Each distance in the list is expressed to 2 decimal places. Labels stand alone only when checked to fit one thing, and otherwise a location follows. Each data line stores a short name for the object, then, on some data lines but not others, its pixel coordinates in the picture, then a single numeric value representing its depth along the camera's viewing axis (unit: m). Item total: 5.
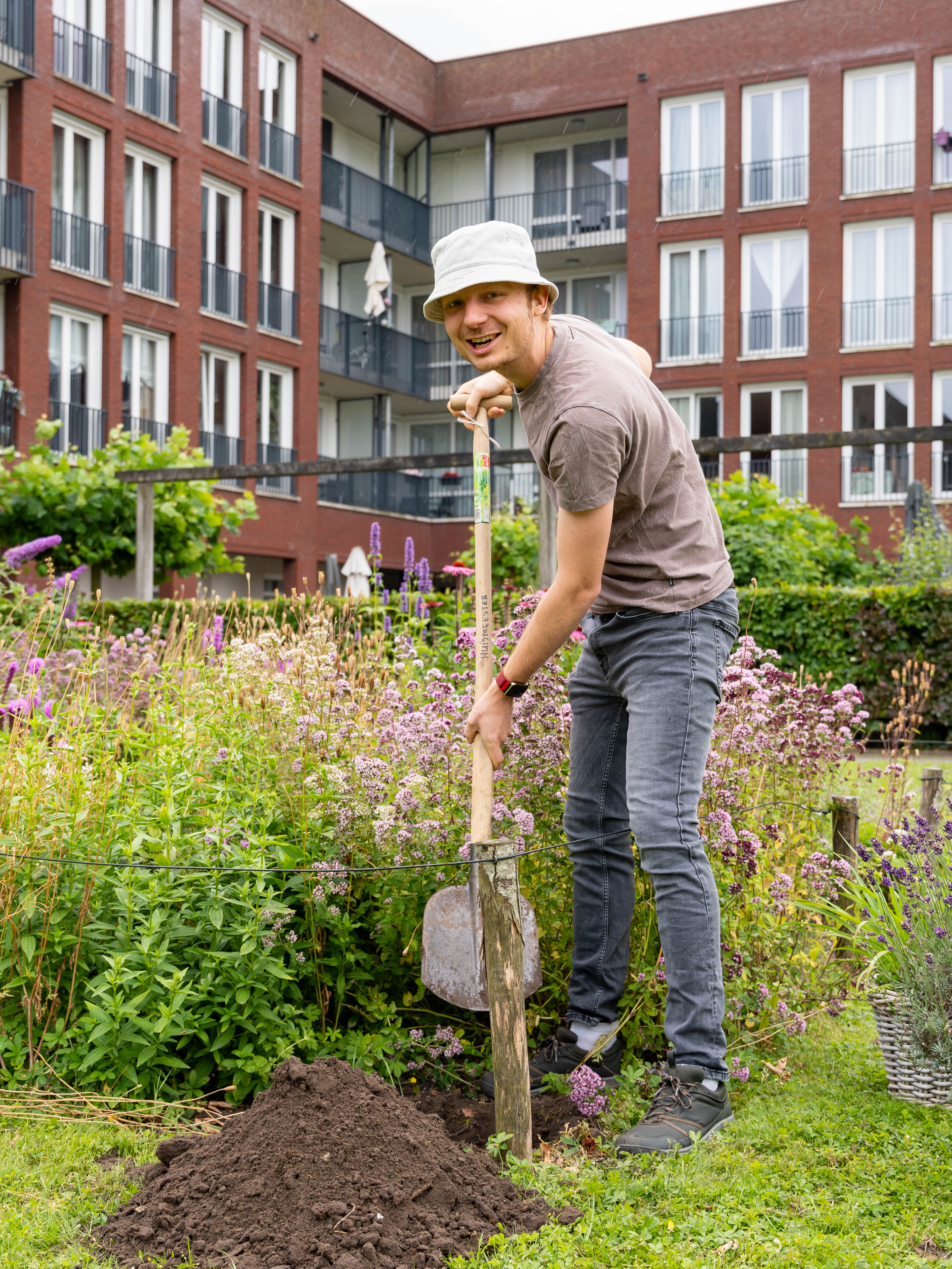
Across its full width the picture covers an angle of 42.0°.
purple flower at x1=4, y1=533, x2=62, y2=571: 7.16
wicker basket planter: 3.37
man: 2.91
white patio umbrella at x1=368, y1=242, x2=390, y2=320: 25.05
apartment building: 20.36
